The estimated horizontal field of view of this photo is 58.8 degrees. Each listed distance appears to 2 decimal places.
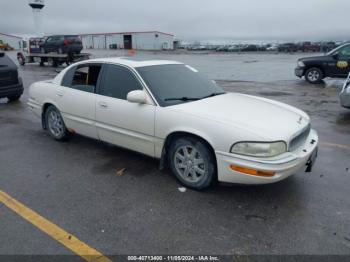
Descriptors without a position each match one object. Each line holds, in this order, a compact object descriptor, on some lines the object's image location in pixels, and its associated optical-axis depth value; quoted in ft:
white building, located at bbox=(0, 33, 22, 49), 264.11
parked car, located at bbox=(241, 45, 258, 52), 217.60
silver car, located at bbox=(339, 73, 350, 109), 23.83
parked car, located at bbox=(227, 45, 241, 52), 217.81
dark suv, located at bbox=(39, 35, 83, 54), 79.66
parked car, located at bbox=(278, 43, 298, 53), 190.90
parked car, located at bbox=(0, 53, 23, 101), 29.89
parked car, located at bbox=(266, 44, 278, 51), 210.96
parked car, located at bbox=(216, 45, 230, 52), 225.78
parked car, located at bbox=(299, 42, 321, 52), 182.62
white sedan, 10.86
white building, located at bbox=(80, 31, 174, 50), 238.68
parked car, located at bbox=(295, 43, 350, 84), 41.09
